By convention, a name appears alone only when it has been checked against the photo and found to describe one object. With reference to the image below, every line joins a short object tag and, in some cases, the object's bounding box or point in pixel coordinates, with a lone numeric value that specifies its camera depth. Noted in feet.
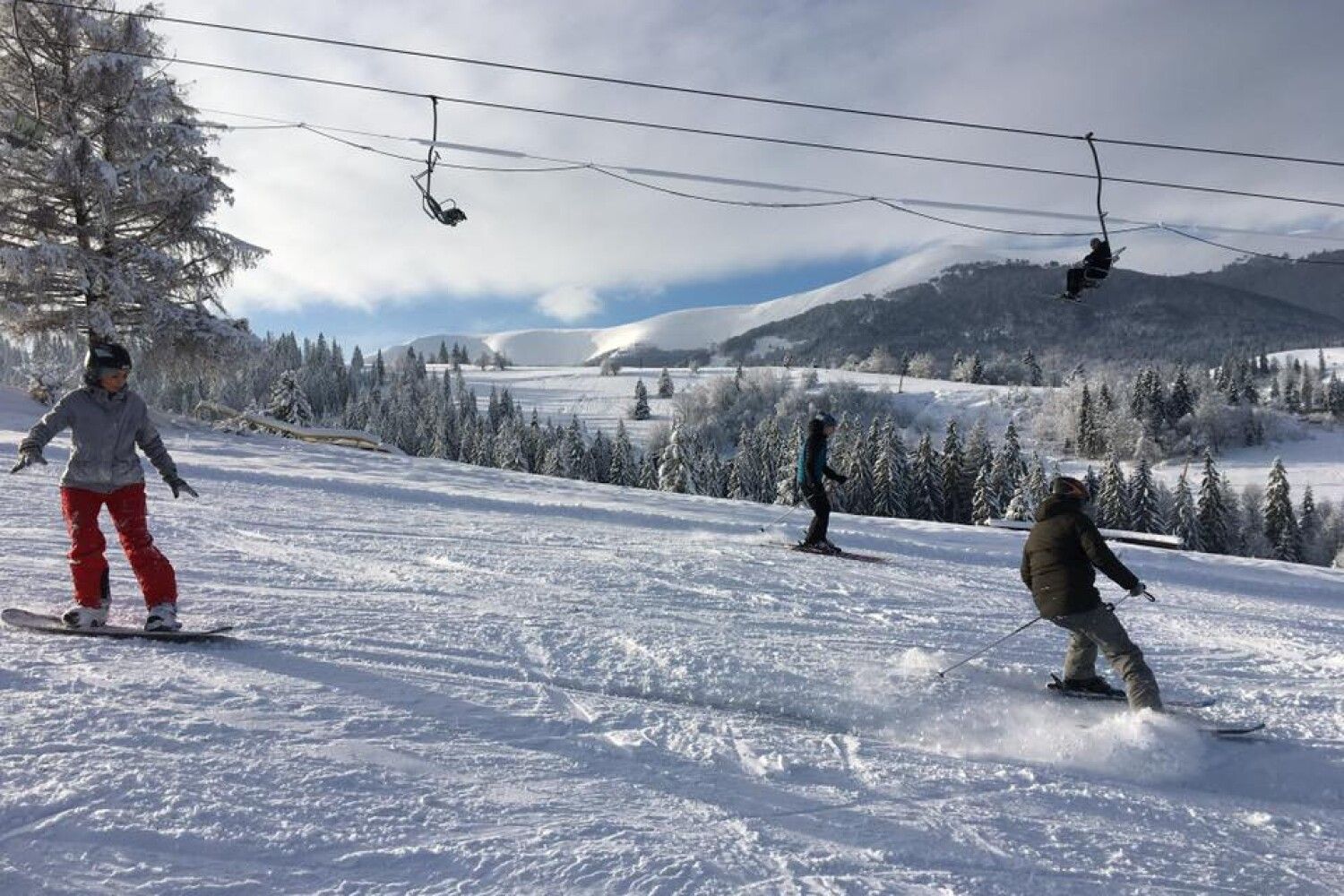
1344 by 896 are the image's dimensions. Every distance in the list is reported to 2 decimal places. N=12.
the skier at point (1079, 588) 15.12
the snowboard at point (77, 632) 14.64
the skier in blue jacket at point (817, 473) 31.99
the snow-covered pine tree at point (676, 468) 213.05
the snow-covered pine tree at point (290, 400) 171.32
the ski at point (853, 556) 31.18
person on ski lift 34.30
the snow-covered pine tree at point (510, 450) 246.27
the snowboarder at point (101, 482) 15.48
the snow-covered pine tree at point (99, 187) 53.47
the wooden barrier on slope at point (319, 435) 68.08
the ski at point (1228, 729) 14.24
